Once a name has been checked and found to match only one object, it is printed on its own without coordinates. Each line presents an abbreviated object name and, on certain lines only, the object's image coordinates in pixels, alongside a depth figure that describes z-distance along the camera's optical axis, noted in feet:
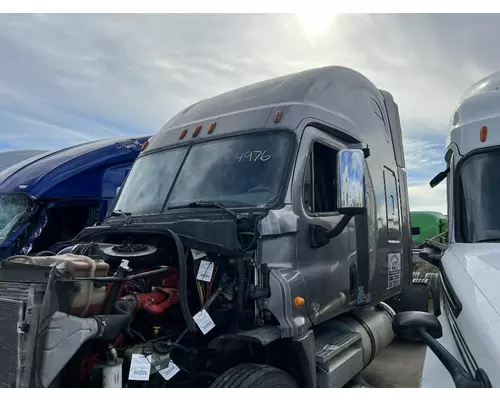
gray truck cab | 11.73
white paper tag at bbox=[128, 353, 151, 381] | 10.00
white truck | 8.46
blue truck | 25.85
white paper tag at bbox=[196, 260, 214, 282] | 11.80
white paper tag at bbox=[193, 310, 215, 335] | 11.21
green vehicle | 51.03
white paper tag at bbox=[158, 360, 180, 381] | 10.46
